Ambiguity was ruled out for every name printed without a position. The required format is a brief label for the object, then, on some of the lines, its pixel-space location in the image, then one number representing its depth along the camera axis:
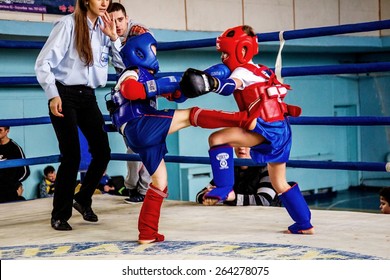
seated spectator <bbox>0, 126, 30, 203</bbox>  6.44
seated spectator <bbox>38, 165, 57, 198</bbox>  8.66
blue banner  7.96
